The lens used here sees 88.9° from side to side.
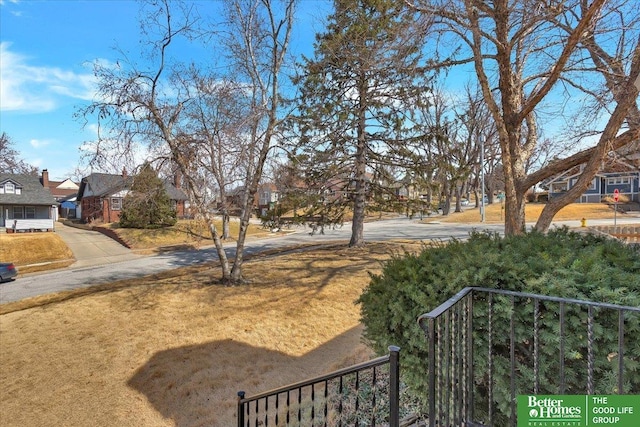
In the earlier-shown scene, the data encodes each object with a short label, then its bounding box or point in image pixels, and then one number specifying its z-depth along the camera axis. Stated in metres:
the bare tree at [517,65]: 5.65
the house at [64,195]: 41.22
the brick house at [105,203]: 30.55
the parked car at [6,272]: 13.20
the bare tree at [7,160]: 33.09
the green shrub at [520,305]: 2.13
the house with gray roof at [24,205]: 26.58
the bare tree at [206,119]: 8.65
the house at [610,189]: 34.88
